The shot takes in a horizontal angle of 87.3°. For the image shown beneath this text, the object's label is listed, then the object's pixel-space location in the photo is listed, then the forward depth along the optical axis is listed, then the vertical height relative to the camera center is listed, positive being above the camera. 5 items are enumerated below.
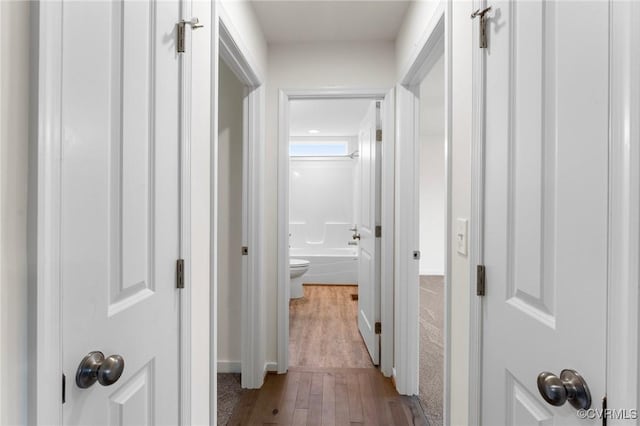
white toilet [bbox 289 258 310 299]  4.26 -0.84
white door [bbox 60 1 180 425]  0.65 +0.01
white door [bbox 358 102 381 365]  2.62 -0.21
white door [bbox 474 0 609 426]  0.63 +0.01
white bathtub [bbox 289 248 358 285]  5.29 -0.95
